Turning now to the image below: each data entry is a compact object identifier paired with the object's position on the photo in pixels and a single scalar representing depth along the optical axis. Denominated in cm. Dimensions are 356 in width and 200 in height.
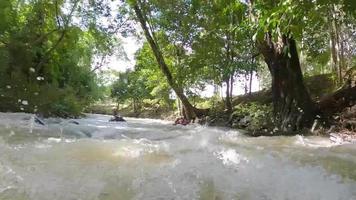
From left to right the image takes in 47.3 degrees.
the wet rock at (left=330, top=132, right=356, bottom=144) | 670
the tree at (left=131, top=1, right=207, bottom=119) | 1581
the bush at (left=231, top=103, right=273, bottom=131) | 1065
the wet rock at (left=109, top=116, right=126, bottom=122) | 1754
